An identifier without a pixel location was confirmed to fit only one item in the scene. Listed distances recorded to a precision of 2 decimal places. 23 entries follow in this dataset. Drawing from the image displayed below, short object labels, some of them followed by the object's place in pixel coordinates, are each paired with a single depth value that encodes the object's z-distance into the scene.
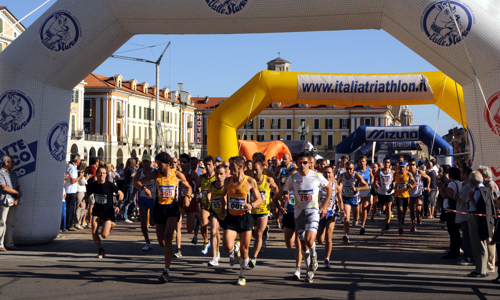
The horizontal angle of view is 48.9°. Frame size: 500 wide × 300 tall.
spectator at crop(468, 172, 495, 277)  8.43
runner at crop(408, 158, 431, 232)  14.86
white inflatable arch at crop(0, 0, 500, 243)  9.22
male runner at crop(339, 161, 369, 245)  12.93
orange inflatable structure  25.88
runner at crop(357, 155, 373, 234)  13.99
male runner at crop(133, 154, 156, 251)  10.67
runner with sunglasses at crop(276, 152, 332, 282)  8.02
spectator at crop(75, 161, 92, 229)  14.62
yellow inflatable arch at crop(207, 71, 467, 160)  16.17
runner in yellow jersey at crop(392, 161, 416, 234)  14.23
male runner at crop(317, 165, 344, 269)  9.25
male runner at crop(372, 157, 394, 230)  14.96
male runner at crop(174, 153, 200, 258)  10.23
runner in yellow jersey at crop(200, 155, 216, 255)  10.05
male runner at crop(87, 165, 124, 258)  9.82
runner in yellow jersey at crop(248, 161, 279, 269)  9.02
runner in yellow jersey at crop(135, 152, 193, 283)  8.16
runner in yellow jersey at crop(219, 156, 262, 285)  7.91
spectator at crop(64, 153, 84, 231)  14.01
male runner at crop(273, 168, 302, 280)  8.28
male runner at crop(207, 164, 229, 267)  9.09
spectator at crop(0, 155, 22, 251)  10.43
